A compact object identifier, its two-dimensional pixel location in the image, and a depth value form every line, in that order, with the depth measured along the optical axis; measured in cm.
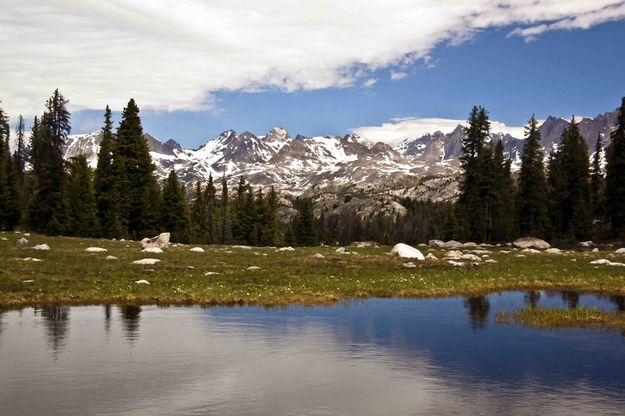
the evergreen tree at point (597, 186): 10321
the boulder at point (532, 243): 8150
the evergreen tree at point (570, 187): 9462
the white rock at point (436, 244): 7853
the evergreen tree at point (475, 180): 9162
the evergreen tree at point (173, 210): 9688
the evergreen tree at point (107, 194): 7669
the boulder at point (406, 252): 5362
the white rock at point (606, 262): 4960
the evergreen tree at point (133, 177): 7944
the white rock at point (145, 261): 4156
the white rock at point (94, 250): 4802
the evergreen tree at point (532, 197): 9131
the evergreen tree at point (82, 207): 7575
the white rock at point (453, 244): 7745
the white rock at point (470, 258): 5285
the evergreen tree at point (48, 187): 7606
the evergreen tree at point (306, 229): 11849
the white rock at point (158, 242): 5541
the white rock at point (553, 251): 6656
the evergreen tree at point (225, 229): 12119
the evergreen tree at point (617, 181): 8475
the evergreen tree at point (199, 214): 13029
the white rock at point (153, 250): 4936
